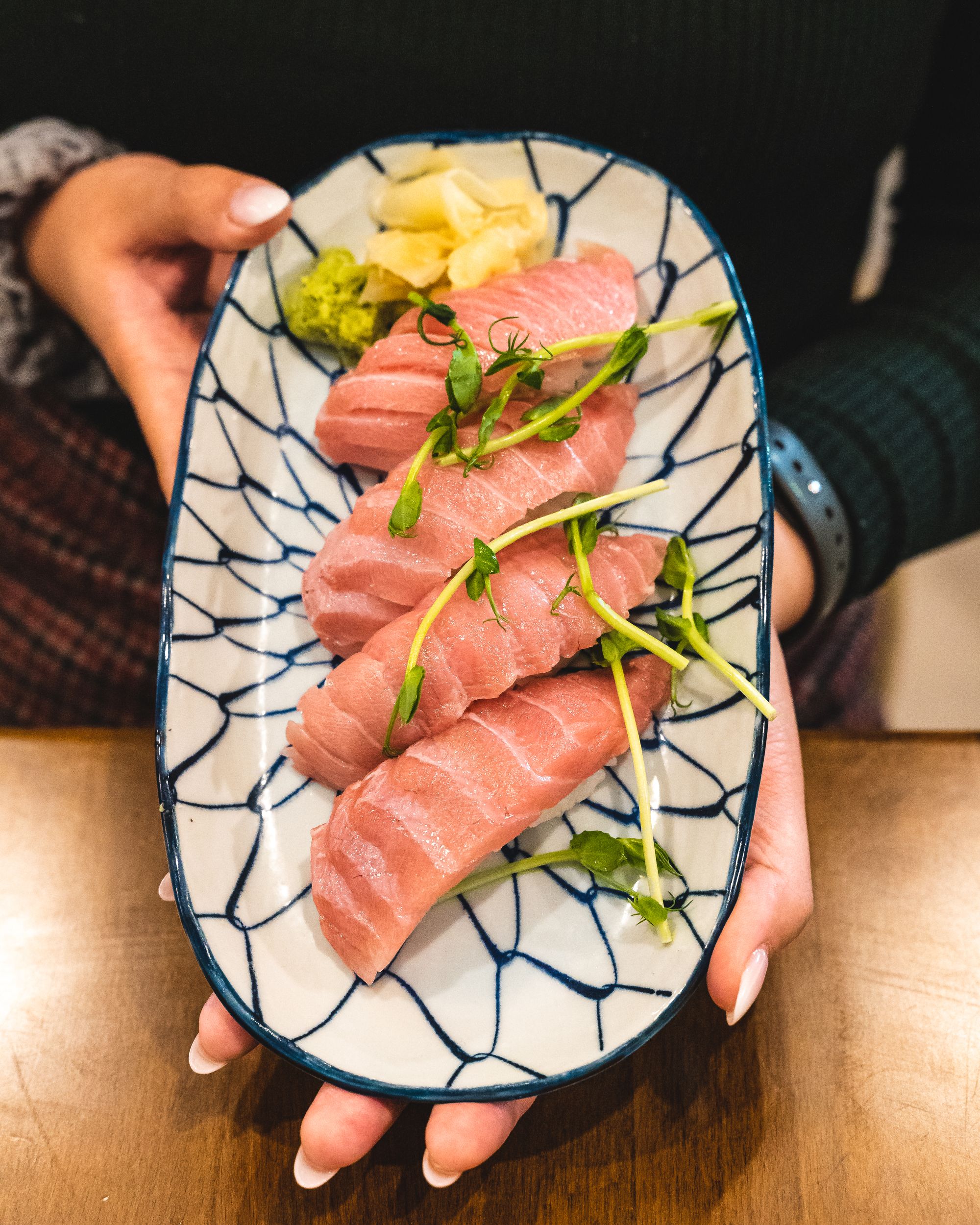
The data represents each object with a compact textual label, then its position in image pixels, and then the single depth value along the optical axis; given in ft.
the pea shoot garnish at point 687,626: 1.01
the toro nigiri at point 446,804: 0.99
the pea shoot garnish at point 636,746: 1.00
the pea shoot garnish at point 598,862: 1.01
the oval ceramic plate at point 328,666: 0.98
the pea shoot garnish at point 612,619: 1.05
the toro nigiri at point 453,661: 1.05
